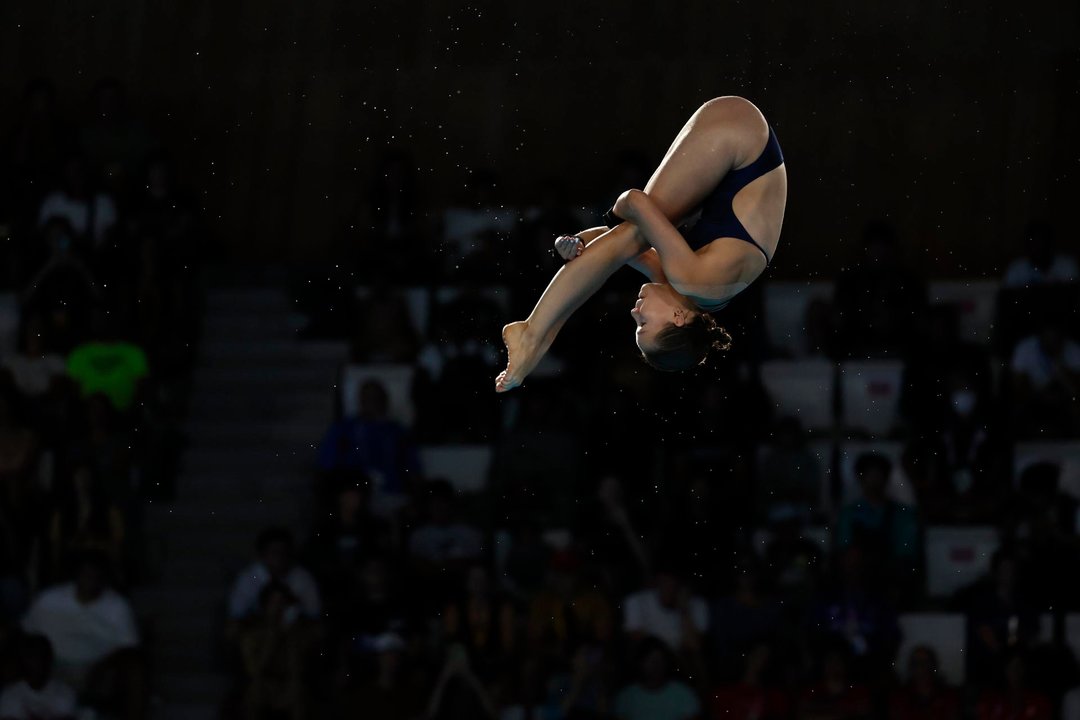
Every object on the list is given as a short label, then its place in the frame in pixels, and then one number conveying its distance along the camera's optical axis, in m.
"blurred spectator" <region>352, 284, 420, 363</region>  21.48
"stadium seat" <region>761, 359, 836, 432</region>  20.97
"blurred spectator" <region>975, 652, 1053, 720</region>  18.28
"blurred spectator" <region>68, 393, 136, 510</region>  19.87
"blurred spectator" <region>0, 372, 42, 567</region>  19.61
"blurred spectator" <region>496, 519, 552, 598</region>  19.23
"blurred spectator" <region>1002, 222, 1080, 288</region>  21.97
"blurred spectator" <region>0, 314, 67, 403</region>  21.08
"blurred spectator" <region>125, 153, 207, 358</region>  21.61
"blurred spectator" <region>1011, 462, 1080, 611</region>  19.19
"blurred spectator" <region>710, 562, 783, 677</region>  18.56
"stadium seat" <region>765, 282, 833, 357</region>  21.98
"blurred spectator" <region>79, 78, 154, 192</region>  23.56
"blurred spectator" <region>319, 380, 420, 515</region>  20.23
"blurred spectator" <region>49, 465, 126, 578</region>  19.64
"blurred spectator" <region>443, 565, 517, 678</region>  18.41
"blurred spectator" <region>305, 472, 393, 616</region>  19.02
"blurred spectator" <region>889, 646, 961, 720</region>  18.28
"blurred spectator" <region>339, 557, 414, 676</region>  18.59
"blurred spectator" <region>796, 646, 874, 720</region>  18.19
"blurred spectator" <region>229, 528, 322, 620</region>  19.22
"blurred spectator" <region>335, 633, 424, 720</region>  18.36
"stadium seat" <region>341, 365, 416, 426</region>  21.09
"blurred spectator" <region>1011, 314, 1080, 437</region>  20.64
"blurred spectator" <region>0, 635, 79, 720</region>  18.11
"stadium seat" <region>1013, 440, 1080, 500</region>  20.20
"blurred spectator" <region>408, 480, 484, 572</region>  19.31
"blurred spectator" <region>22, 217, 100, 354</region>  21.55
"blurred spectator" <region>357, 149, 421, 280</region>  22.14
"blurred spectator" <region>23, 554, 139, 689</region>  18.92
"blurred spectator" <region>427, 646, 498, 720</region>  18.16
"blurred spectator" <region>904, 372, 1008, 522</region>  19.98
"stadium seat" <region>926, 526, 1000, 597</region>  19.75
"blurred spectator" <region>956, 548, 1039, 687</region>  18.73
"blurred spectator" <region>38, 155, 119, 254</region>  22.42
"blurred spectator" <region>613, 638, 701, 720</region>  18.16
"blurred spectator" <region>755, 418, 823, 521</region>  19.95
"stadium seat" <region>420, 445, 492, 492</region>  20.52
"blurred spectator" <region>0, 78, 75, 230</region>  22.77
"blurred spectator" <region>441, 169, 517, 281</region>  21.80
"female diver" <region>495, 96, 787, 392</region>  11.84
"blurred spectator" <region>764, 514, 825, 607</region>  19.02
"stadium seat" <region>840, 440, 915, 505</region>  19.98
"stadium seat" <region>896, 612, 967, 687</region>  18.94
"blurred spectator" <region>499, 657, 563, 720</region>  18.27
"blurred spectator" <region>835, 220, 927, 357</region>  21.14
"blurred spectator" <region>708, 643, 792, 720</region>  18.16
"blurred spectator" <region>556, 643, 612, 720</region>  18.11
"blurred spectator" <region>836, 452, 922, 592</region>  19.37
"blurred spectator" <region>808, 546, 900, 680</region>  18.56
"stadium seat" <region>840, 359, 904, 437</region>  20.98
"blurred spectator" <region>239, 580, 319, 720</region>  18.72
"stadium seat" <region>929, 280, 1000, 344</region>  22.23
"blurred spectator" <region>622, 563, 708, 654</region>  18.72
